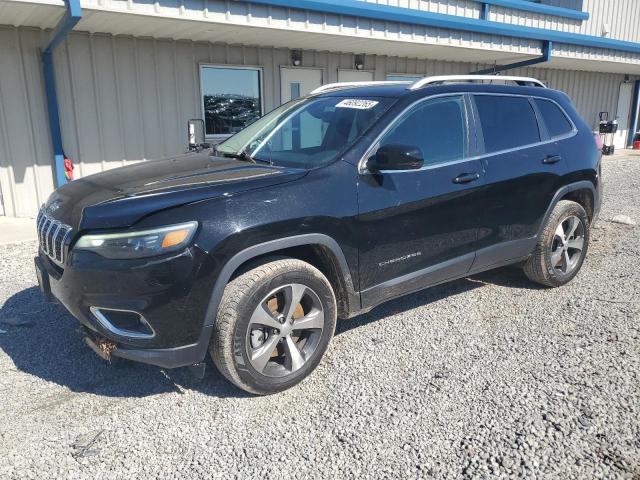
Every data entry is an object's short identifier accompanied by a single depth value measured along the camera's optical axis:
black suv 2.69
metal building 6.84
